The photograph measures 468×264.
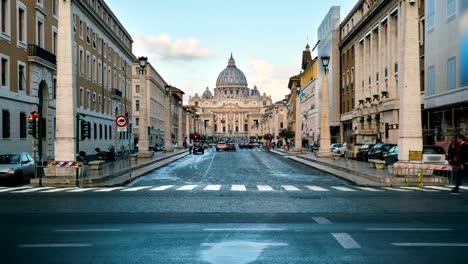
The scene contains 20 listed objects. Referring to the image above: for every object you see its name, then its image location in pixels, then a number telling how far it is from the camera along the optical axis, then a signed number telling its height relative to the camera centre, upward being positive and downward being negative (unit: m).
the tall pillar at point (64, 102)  23.92 +1.37
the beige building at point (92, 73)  24.02 +4.93
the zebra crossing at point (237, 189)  19.48 -1.94
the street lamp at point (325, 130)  47.17 +0.30
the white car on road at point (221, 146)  89.15 -1.84
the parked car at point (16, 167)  22.27 -1.30
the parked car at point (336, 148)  56.86 -1.47
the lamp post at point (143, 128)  47.31 +0.54
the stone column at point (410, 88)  24.03 +1.91
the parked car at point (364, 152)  42.24 -1.40
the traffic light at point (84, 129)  28.89 +0.29
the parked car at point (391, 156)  32.97 -1.32
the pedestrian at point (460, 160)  18.58 -0.87
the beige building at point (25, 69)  33.53 +4.30
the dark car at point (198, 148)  70.88 -1.70
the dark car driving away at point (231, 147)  89.31 -2.01
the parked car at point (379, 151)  38.48 -1.19
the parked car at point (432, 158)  24.56 -1.07
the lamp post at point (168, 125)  61.91 +1.05
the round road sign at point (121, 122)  28.35 +0.62
